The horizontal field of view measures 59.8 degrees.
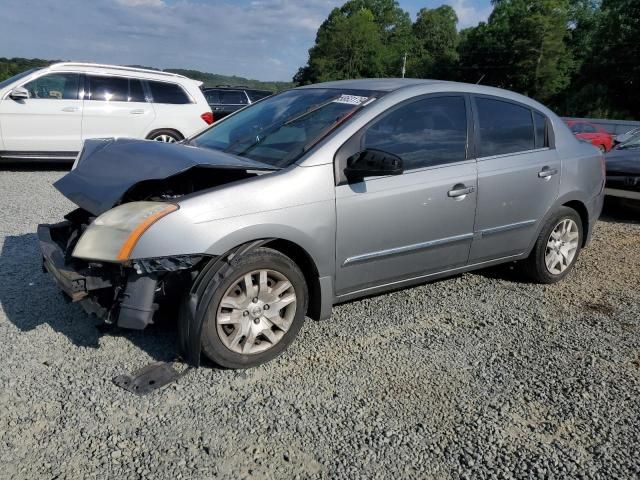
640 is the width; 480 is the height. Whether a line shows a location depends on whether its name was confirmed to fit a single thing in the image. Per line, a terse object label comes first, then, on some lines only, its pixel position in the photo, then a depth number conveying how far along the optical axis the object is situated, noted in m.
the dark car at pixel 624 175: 7.39
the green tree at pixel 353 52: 84.19
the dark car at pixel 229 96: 16.58
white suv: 8.98
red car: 17.42
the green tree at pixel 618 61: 43.03
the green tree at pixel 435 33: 91.25
